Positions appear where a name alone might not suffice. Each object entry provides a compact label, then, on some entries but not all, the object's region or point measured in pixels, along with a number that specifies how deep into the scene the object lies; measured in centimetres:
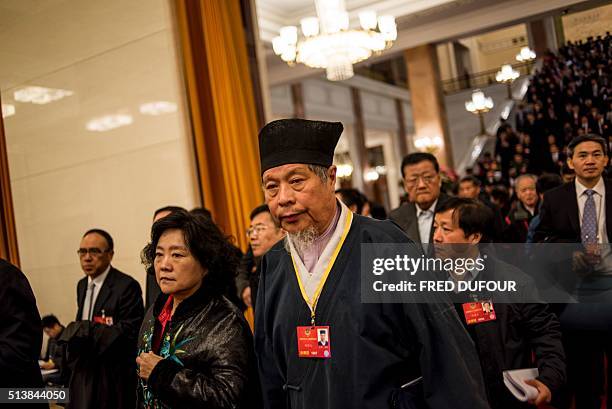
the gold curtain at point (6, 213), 375
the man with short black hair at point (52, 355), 309
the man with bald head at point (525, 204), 426
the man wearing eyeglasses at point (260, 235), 318
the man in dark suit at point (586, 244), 254
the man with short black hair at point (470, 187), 482
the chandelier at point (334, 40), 590
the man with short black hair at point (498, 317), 191
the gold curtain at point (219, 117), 461
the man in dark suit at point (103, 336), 274
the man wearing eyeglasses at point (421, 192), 330
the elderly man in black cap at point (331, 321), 138
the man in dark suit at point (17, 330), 207
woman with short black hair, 176
